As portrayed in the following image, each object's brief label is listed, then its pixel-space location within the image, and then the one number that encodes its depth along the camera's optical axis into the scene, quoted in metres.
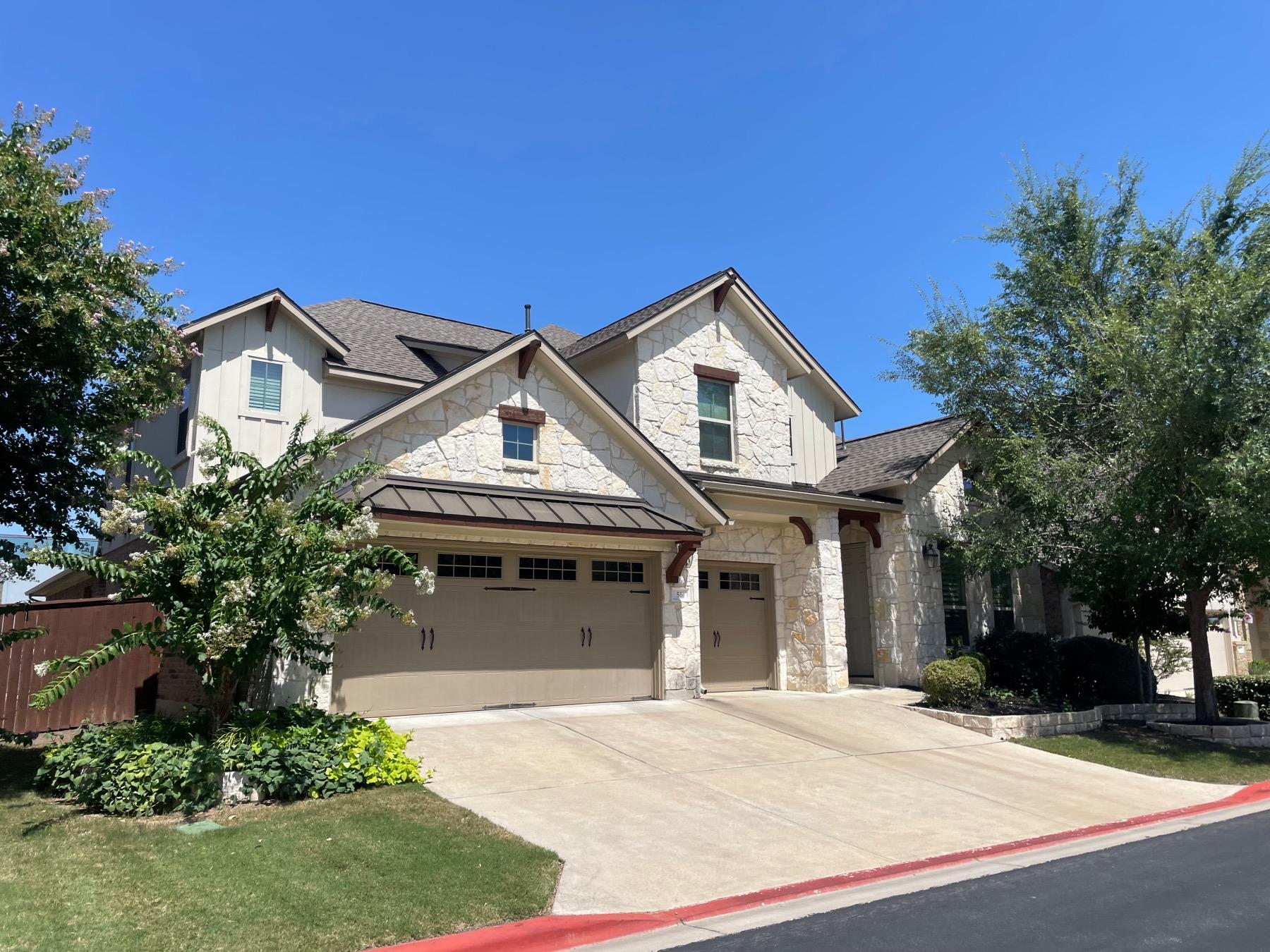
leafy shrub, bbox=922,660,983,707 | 15.42
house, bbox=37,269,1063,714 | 13.08
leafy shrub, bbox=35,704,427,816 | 8.20
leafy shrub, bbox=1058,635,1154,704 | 17.95
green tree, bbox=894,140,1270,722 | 13.71
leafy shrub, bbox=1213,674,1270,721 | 18.64
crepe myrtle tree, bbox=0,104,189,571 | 9.23
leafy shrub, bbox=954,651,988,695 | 15.80
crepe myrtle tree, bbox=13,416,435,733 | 8.59
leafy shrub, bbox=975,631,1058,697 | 17.14
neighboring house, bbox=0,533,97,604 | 32.04
